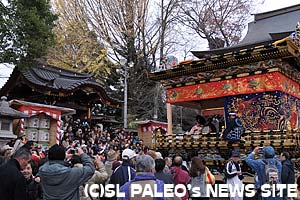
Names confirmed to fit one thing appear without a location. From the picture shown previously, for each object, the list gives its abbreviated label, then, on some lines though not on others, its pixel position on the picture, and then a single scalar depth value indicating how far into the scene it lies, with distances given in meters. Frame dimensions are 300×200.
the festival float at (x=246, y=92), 9.50
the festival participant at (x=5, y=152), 4.67
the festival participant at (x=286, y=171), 5.53
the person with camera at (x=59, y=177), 3.45
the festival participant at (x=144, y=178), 3.21
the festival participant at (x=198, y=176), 5.14
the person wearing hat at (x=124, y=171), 4.73
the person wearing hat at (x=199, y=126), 11.19
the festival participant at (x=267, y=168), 5.23
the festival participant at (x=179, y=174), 4.89
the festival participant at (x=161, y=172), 4.35
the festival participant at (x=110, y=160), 5.67
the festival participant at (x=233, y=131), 9.55
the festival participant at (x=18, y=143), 7.69
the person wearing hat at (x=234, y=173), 6.13
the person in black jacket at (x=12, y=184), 3.28
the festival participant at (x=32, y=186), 3.99
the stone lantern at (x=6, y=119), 10.28
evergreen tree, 9.83
